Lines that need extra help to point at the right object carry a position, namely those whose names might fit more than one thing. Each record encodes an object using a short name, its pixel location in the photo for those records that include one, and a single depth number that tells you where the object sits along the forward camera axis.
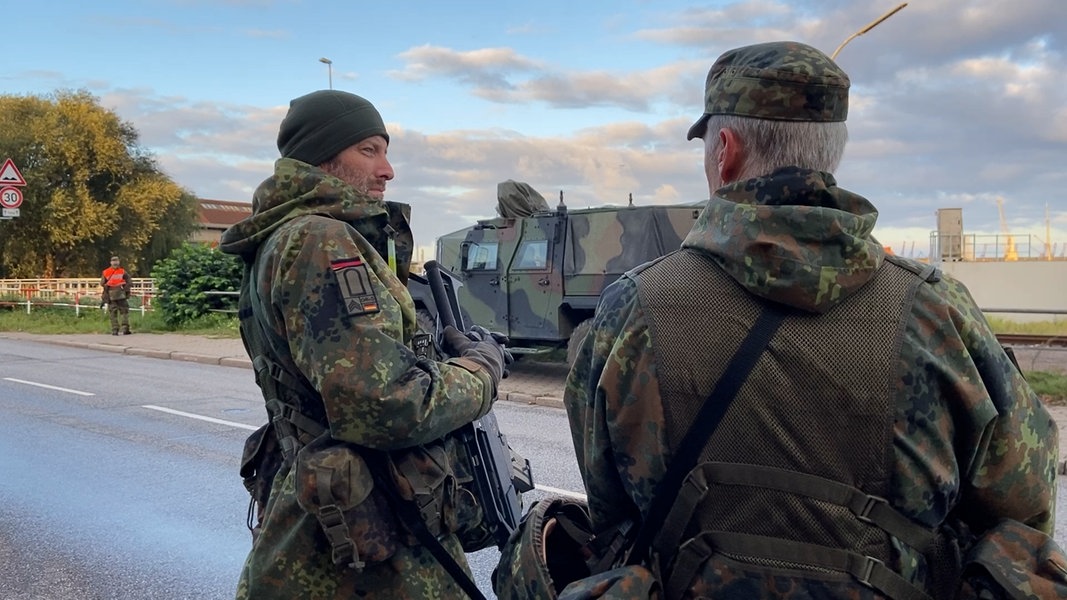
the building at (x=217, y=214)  62.22
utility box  21.48
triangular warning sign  15.54
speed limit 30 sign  15.34
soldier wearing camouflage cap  1.38
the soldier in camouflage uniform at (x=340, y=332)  1.87
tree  40.22
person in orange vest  19.44
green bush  20.20
